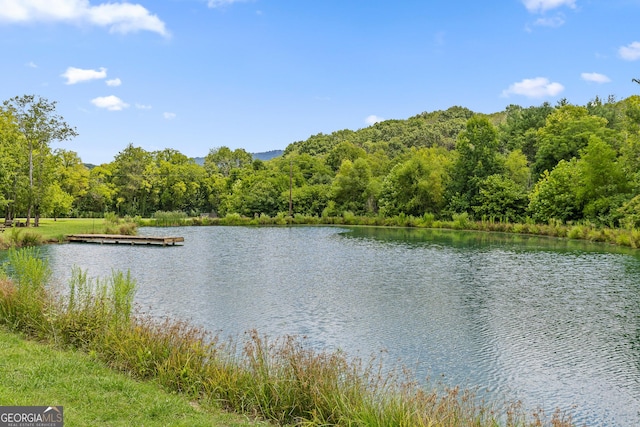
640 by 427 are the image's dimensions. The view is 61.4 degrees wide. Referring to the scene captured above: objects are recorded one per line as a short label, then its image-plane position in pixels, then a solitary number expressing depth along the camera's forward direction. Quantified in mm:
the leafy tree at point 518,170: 50688
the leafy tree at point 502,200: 46219
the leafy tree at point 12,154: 32719
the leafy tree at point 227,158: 90438
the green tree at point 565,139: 46500
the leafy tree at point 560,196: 40000
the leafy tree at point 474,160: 49469
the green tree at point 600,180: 37312
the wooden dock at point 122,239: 32094
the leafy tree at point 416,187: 51812
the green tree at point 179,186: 69125
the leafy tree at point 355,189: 58750
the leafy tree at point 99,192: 61938
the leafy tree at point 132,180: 65812
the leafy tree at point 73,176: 56031
